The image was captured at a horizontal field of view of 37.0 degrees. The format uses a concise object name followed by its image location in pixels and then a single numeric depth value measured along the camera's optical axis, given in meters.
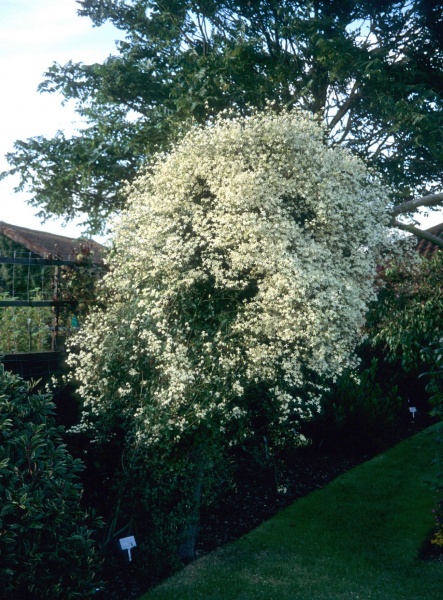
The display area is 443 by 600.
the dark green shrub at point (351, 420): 10.52
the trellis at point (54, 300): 9.13
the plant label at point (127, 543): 5.91
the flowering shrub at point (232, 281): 5.93
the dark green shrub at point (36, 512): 4.37
